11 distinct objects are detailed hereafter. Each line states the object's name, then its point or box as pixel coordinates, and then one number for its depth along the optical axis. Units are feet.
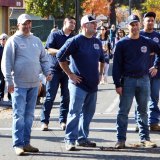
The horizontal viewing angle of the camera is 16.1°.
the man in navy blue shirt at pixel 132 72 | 26.58
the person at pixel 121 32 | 70.35
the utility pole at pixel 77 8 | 80.12
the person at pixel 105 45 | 60.85
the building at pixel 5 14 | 99.55
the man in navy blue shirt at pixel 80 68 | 26.71
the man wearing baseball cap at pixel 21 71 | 26.12
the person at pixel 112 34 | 103.65
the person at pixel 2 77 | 47.66
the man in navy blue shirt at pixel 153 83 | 30.45
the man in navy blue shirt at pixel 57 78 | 31.76
